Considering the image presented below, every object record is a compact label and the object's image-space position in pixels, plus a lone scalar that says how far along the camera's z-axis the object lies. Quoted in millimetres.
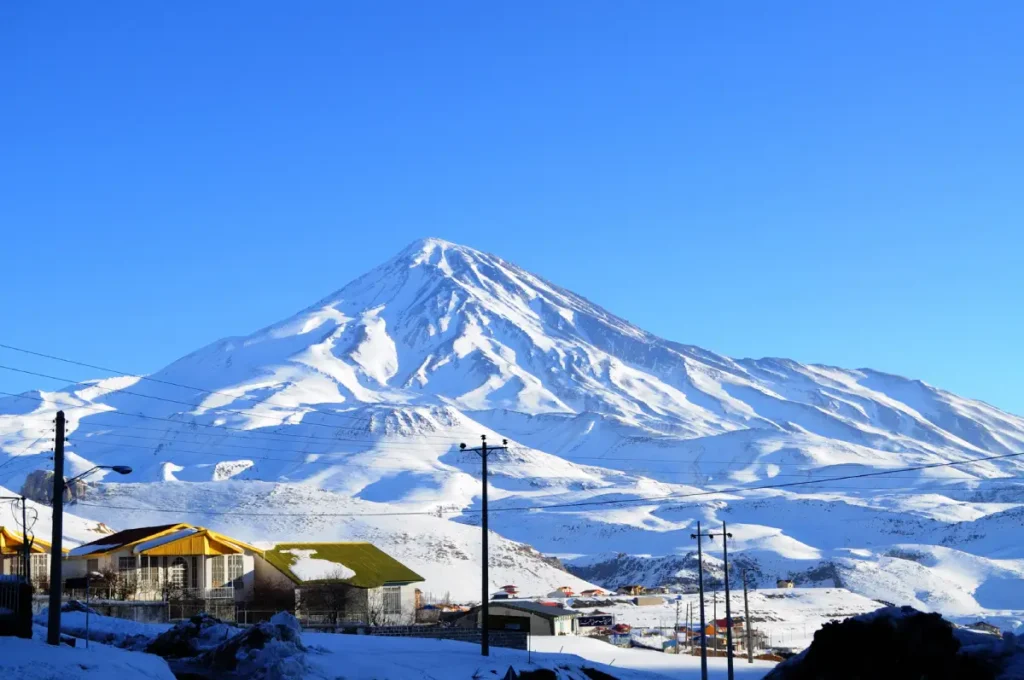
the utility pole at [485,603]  42878
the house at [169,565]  66438
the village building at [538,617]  69000
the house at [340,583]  70562
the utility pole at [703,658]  46719
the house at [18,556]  65375
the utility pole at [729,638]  47750
